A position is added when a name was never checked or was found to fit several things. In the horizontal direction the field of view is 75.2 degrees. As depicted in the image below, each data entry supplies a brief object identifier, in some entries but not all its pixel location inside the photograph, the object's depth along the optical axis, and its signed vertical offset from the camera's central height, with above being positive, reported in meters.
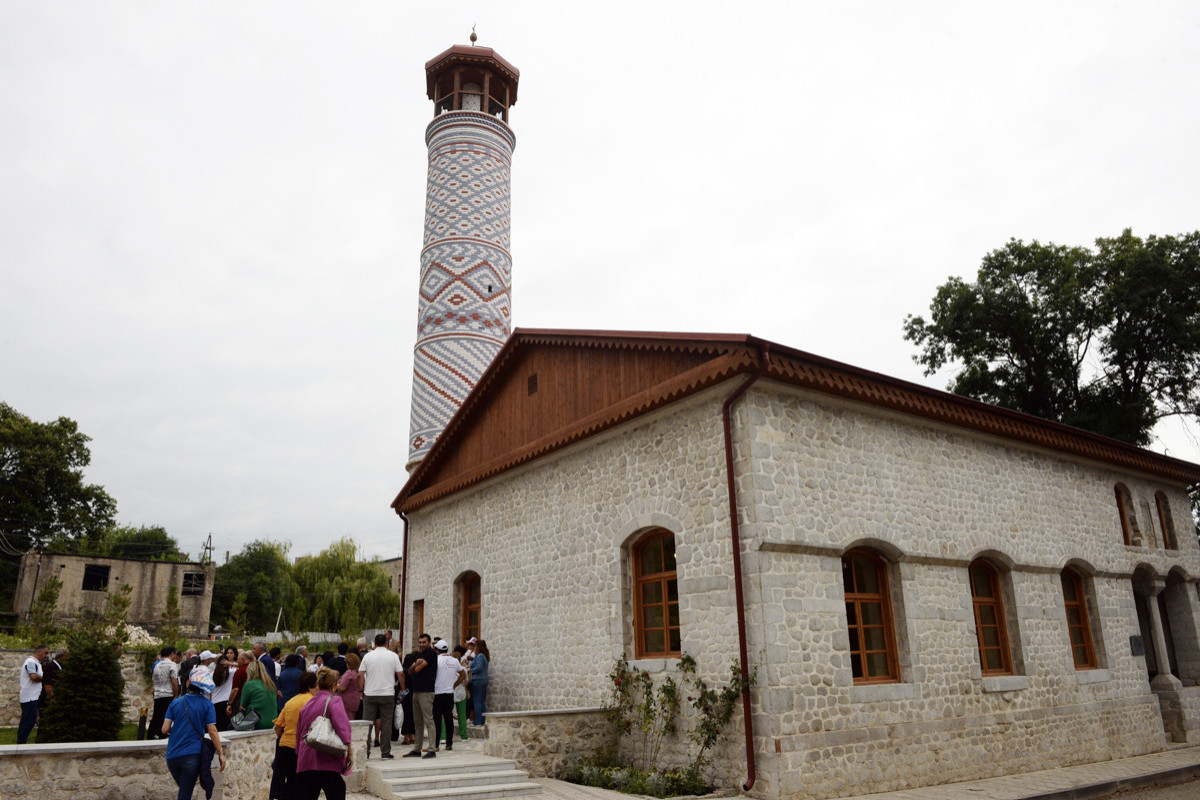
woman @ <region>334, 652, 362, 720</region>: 9.66 -0.56
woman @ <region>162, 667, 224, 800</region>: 6.05 -0.66
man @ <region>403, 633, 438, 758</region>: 9.66 -0.63
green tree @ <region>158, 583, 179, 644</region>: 21.16 +0.60
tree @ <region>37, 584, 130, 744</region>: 10.70 -0.70
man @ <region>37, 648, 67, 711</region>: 11.20 -0.43
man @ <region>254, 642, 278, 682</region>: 9.98 -0.24
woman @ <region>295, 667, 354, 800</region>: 5.49 -0.81
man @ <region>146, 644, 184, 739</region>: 10.73 -0.48
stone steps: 8.00 -1.44
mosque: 8.42 +0.88
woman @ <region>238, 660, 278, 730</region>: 8.26 -0.56
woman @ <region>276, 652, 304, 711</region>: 9.26 -0.41
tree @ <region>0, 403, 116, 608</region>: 33.53 +6.65
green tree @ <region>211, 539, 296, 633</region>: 47.69 +3.49
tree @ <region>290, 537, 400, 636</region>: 30.22 +1.77
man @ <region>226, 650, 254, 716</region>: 9.30 -0.44
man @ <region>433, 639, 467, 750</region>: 10.10 -0.63
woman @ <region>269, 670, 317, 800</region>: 6.01 -0.69
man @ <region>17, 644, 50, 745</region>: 10.56 -0.56
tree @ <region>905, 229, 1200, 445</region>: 19.80 +7.72
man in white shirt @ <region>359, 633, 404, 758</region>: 9.56 -0.53
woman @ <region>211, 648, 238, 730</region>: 9.24 -0.53
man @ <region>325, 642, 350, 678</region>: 10.00 -0.29
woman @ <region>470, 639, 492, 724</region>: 11.68 -0.58
